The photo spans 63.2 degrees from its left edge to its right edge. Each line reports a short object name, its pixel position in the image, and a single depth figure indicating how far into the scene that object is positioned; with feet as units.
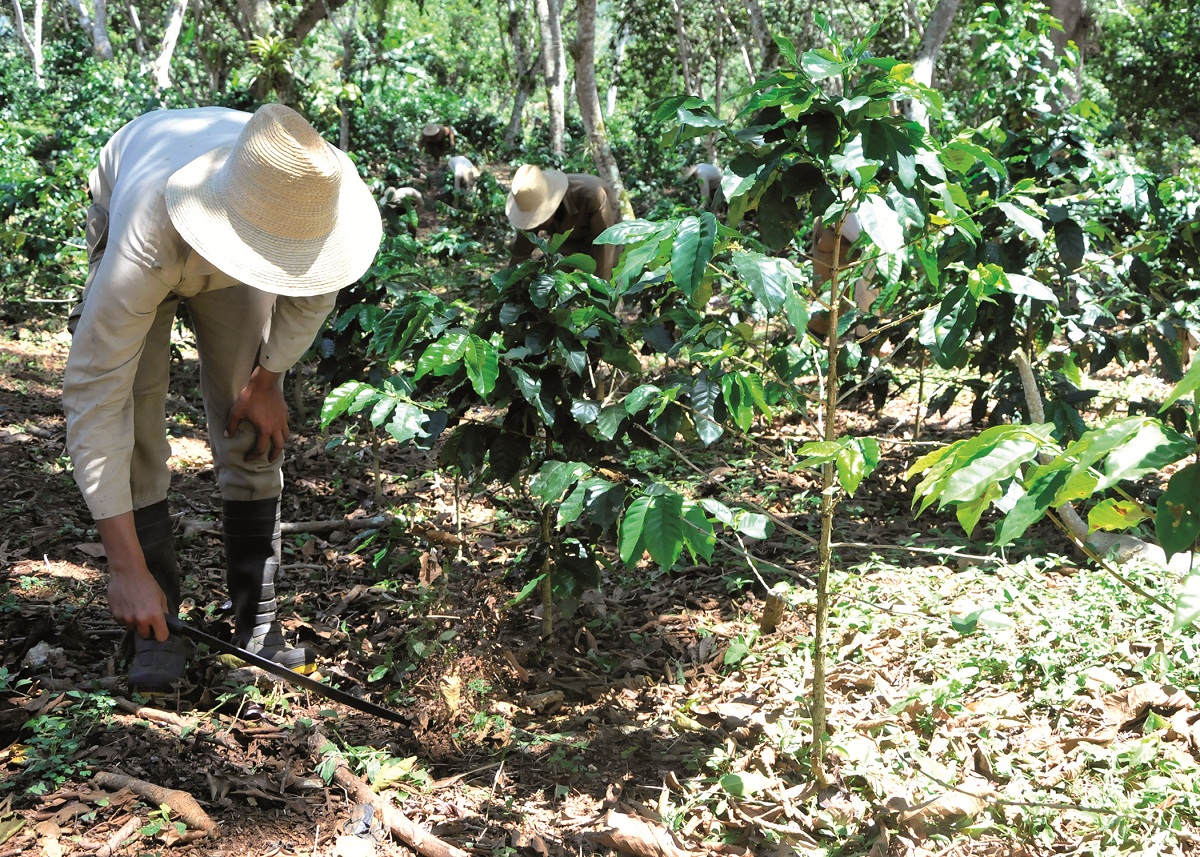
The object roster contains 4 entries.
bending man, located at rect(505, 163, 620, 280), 17.71
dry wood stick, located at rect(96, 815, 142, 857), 6.76
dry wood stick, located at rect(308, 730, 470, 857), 7.44
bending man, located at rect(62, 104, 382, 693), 7.26
